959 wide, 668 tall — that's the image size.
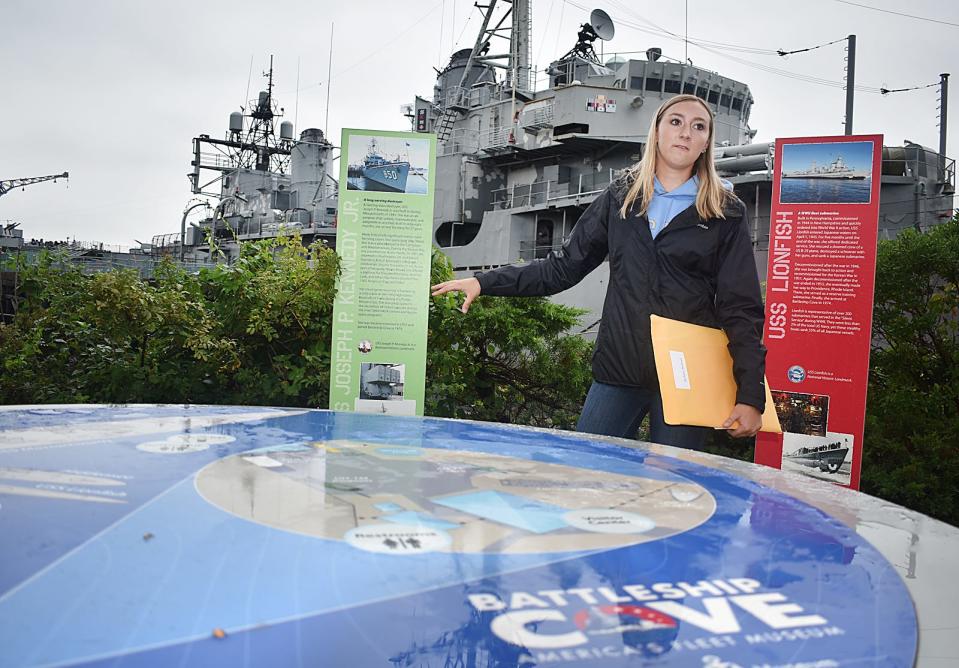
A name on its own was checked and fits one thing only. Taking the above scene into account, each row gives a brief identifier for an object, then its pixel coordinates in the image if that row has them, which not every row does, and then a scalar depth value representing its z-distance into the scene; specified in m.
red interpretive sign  4.08
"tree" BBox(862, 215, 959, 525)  4.37
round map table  0.70
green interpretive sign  4.02
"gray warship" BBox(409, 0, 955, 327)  17.67
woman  2.26
